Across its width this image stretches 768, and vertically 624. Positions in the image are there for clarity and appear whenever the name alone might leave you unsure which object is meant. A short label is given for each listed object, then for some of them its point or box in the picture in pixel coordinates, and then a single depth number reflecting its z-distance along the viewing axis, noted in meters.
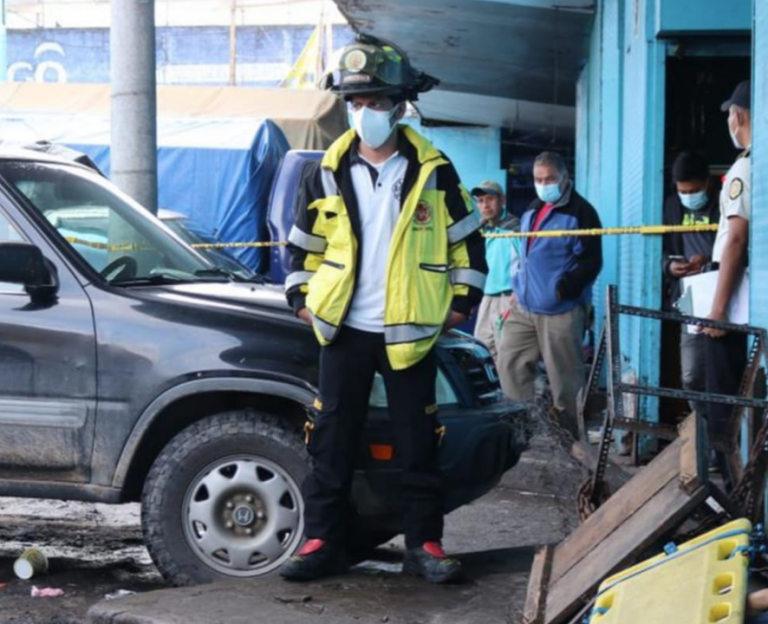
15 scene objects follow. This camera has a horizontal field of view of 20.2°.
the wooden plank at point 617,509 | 7.64
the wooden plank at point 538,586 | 7.47
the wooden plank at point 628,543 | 6.96
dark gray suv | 8.93
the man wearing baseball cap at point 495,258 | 16.54
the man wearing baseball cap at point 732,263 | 9.62
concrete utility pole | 14.09
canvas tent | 26.81
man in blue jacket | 14.40
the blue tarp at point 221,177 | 26.68
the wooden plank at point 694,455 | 6.93
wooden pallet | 6.99
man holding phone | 12.48
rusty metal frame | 7.98
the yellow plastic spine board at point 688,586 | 5.73
